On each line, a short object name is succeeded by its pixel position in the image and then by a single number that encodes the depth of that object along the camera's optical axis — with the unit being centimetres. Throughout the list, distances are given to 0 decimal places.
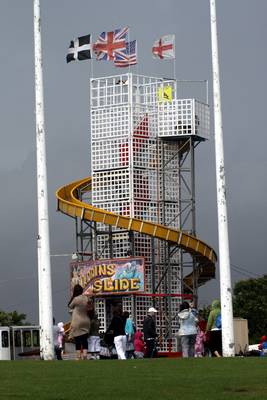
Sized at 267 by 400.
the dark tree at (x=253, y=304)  9988
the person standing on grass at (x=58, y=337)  4128
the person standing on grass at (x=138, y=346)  3909
